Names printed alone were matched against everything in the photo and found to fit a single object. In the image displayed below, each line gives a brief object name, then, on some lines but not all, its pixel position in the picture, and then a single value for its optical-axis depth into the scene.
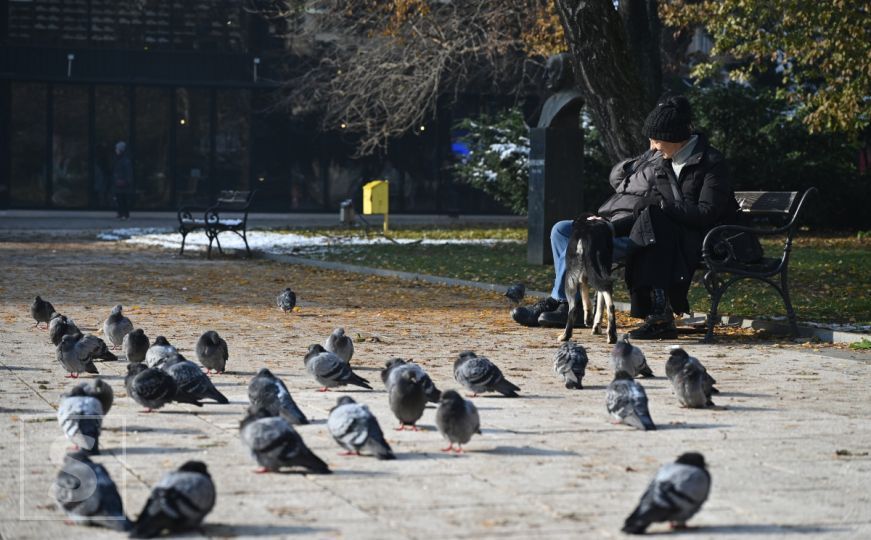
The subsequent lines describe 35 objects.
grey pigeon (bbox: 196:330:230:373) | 18.52
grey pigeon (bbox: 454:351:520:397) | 16.44
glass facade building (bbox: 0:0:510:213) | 79.81
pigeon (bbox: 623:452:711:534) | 10.09
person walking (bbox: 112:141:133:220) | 77.12
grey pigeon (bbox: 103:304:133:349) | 21.56
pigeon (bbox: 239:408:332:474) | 11.92
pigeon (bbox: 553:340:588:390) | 17.78
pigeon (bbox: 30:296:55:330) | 24.53
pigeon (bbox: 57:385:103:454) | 12.98
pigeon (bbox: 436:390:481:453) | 13.16
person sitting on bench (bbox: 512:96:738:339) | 22.58
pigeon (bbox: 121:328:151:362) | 19.06
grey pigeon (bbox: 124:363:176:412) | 15.23
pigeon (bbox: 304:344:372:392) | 17.11
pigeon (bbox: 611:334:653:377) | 18.03
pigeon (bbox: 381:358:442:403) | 14.74
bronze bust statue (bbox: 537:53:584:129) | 40.16
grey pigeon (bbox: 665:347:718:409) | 16.16
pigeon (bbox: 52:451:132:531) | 10.36
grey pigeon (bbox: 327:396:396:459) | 12.76
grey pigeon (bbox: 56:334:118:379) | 18.25
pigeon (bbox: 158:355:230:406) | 15.57
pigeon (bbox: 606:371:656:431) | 14.72
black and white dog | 22.16
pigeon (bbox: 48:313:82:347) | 20.75
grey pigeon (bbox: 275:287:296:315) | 27.75
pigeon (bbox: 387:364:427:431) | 14.35
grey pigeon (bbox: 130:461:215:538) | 10.01
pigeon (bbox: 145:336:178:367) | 17.39
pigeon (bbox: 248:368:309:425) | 14.37
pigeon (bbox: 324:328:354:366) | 18.89
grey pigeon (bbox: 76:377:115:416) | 13.78
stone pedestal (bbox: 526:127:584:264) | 40.19
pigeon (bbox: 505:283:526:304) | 29.05
